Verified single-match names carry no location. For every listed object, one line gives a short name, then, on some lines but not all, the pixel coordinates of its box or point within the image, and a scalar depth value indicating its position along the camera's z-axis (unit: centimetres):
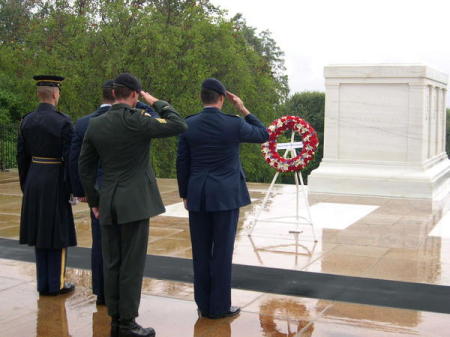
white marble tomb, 1175
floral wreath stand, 783
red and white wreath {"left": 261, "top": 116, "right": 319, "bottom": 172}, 782
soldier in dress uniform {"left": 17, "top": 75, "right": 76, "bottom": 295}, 537
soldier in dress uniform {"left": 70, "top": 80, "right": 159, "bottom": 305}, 496
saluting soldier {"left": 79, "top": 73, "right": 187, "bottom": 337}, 435
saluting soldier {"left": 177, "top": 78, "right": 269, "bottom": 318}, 480
